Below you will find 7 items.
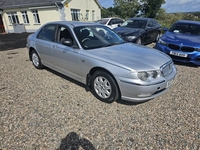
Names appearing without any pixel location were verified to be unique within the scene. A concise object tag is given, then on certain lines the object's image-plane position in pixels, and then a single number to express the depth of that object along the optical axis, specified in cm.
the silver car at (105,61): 249
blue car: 470
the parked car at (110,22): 1110
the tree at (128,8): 2979
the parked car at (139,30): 670
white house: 1573
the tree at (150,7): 2758
